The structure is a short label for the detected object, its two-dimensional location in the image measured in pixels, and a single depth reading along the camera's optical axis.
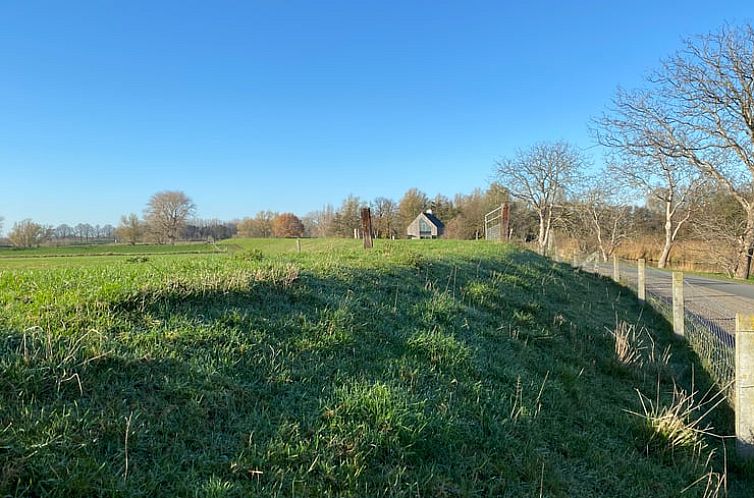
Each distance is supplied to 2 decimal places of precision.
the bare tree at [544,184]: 41.25
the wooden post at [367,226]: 11.88
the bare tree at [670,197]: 32.53
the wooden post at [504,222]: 19.00
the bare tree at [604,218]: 43.53
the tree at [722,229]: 25.48
